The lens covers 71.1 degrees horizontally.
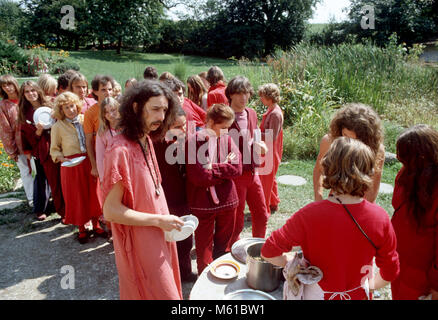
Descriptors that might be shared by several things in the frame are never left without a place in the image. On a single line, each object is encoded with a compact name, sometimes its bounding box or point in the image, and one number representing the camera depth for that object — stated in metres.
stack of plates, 1.78
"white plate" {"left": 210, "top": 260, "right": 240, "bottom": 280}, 2.05
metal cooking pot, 1.91
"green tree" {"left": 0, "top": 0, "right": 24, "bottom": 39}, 31.46
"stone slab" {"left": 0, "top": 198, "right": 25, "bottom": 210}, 4.95
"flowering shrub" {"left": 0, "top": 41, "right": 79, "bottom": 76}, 14.45
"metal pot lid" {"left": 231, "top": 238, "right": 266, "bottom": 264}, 2.27
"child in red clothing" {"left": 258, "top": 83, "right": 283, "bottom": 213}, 4.18
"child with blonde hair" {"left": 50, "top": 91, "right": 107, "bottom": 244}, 3.81
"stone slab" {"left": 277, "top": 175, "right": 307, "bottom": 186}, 5.64
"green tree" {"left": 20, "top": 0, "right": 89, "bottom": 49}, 27.05
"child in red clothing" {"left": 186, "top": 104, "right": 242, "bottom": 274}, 2.66
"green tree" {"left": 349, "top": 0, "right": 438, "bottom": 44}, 24.47
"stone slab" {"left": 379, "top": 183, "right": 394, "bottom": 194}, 5.19
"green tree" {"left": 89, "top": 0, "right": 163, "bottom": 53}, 27.28
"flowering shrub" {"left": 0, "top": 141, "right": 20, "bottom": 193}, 5.72
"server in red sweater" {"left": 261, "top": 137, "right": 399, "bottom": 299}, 1.46
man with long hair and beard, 1.75
